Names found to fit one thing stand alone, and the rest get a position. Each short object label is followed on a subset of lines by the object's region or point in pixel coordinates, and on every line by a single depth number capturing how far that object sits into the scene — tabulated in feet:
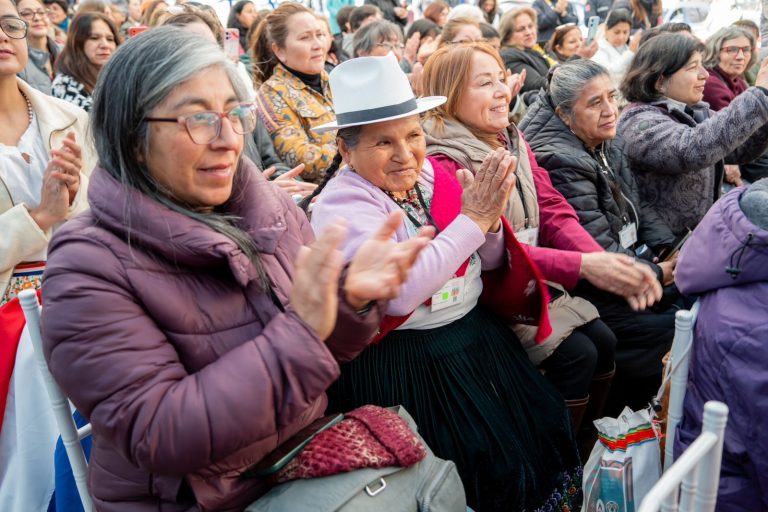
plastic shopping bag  6.79
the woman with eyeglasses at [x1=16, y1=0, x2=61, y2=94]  14.06
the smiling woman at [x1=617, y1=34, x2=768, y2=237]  10.39
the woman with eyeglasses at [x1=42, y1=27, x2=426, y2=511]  4.11
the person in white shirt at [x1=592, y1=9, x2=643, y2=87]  22.53
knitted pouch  4.88
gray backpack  4.71
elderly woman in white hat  6.61
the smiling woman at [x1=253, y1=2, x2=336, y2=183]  11.14
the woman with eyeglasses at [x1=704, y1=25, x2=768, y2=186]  15.93
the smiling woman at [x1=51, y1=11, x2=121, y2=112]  12.10
